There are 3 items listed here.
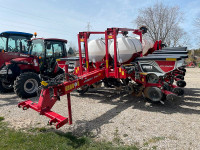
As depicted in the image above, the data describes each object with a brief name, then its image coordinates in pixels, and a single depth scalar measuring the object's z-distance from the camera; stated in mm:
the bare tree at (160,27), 20766
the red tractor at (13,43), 6789
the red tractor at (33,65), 5684
